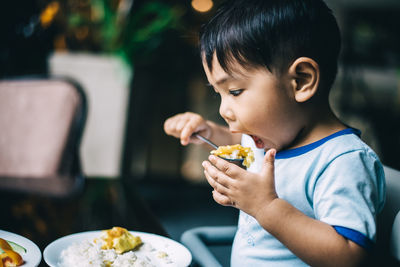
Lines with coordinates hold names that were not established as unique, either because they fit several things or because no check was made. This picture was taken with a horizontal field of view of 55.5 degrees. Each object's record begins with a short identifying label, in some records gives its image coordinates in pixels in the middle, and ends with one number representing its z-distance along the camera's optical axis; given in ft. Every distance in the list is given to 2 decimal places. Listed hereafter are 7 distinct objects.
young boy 2.15
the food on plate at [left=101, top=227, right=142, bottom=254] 2.40
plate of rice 2.22
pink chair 5.25
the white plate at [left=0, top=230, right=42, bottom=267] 2.09
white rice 2.20
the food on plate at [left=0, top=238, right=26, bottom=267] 2.03
